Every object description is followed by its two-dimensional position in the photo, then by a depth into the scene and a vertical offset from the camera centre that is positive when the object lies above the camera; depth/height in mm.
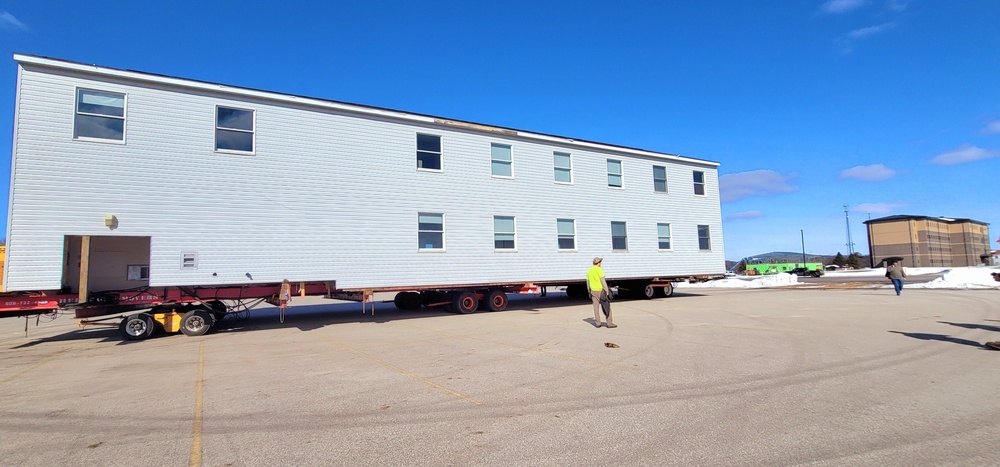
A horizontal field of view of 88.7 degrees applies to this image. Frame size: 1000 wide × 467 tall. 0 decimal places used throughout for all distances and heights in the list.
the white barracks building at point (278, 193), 12055 +2550
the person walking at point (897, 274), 20281 -368
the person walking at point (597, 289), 11930 -385
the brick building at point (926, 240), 72125 +3478
